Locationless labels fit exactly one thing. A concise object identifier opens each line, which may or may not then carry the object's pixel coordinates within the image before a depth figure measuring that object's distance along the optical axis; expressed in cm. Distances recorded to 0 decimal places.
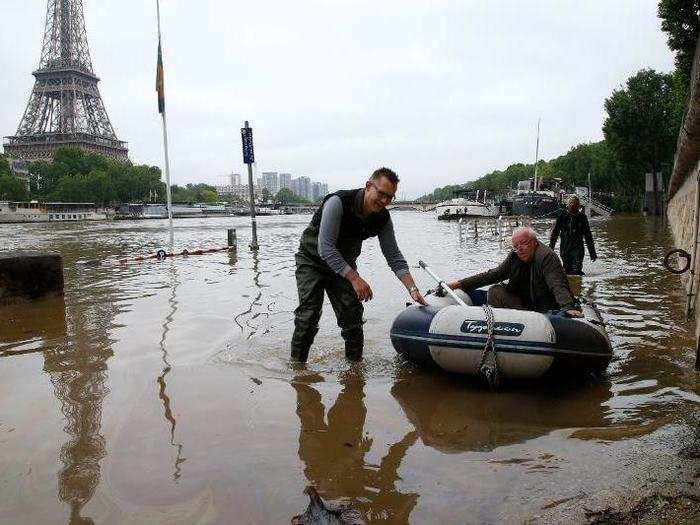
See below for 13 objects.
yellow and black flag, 2106
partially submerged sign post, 1886
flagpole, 2109
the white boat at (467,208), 6294
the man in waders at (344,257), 496
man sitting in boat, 537
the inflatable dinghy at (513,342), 471
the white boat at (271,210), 15662
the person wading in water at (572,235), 1075
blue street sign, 1889
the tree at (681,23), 2258
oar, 545
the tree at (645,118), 4766
